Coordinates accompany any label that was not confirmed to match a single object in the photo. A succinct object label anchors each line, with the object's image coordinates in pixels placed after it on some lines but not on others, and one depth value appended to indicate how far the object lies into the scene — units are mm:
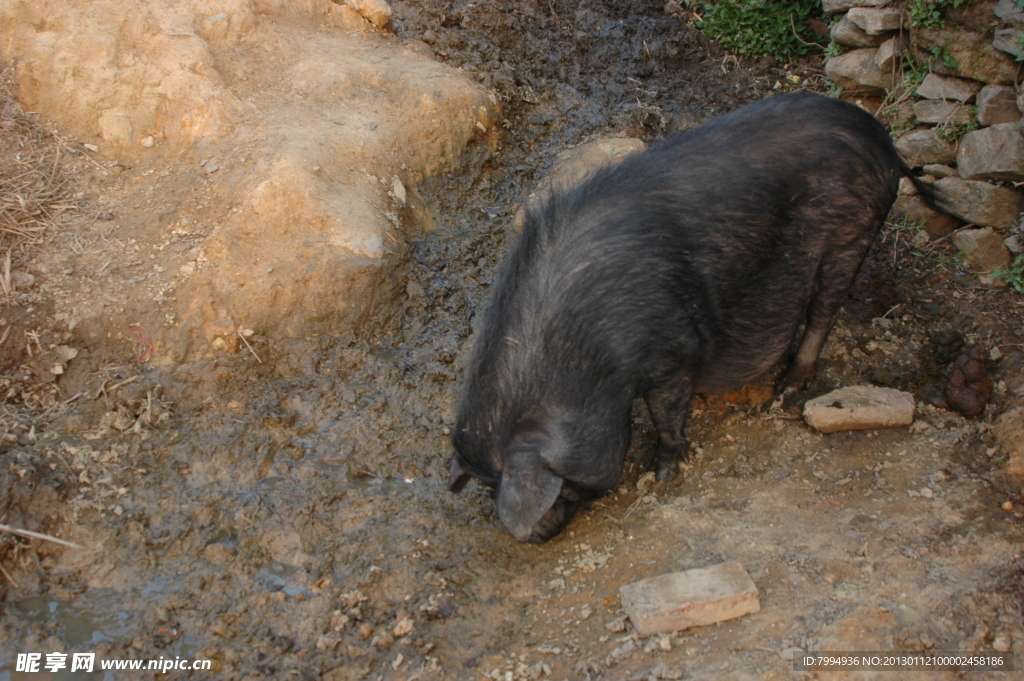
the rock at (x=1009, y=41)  4238
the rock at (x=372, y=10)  6203
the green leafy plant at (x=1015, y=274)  4297
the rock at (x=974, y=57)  4469
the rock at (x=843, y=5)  5166
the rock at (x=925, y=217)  4828
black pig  3379
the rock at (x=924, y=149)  4743
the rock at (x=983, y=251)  4480
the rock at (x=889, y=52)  5039
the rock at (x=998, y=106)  4426
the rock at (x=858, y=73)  5262
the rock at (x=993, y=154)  4293
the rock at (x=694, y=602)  2969
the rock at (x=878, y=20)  5012
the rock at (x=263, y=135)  4516
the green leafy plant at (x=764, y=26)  6129
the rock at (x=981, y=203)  4426
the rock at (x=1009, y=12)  4238
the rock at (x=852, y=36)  5309
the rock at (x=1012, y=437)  3443
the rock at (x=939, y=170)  4742
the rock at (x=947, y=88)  4668
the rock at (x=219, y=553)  3602
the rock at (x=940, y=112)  4668
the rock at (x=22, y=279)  4387
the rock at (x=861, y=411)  3926
